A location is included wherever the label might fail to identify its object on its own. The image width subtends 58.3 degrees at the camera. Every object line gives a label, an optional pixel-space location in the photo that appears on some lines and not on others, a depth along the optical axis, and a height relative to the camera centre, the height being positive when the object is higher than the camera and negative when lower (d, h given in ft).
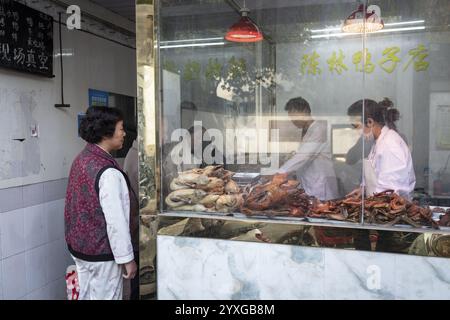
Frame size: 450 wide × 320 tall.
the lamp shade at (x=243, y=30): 12.07 +3.38
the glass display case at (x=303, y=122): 7.47 +0.56
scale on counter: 8.94 -0.81
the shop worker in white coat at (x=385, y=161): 8.00 -0.40
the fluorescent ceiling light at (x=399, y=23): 12.44 +3.75
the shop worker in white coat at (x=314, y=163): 9.17 -0.54
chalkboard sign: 8.55 +2.37
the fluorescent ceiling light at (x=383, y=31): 12.07 +3.51
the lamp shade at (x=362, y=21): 10.15 +3.15
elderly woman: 7.14 -1.27
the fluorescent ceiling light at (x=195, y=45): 8.64 +2.73
